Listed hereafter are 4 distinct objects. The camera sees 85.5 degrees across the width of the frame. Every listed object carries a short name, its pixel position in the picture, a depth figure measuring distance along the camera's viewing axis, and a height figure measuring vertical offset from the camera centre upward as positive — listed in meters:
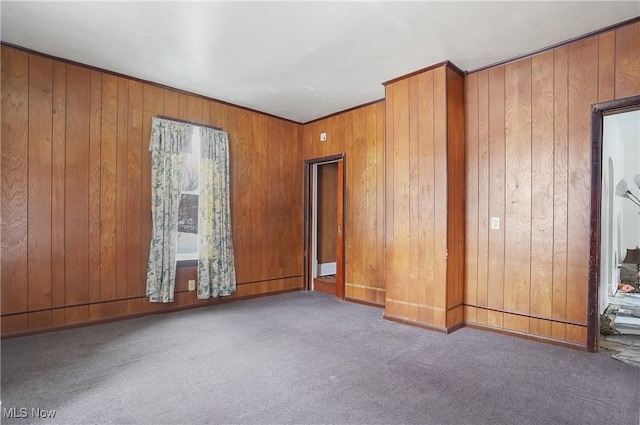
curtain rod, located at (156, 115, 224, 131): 4.36 +1.19
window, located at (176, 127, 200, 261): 4.52 +0.05
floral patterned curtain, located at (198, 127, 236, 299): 4.58 -0.12
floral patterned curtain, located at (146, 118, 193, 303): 4.14 +0.08
